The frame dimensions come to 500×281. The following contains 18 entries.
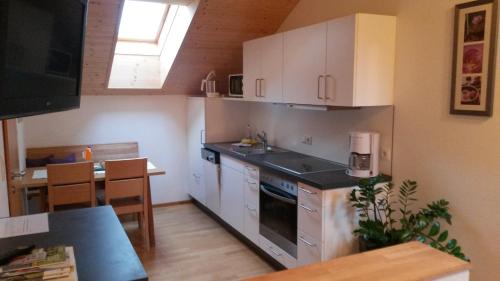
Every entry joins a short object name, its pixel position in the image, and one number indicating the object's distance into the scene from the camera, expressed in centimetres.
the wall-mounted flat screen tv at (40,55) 110
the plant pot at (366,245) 267
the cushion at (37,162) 453
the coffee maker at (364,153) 294
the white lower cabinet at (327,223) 279
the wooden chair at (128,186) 381
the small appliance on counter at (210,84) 501
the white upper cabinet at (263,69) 367
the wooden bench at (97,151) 473
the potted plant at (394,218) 254
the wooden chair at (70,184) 359
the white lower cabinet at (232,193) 404
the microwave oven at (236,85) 455
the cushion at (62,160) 454
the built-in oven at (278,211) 316
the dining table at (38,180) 359
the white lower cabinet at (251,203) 370
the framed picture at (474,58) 226
